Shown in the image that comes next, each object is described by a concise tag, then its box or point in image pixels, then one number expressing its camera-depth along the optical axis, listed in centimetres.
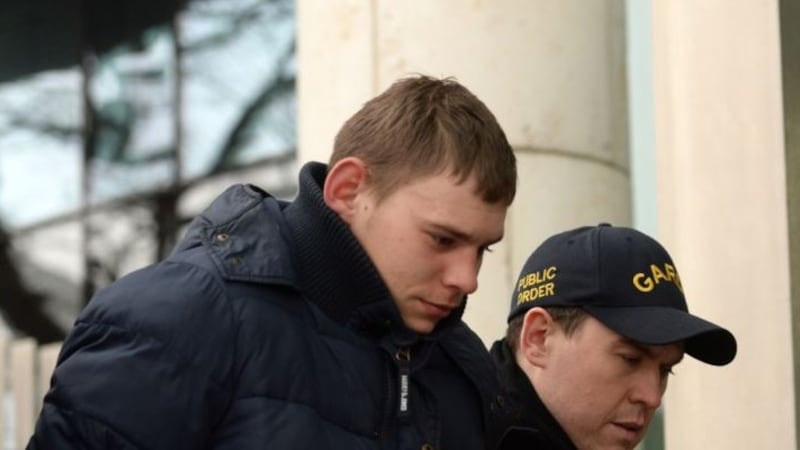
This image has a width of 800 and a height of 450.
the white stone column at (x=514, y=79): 952
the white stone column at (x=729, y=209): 895
